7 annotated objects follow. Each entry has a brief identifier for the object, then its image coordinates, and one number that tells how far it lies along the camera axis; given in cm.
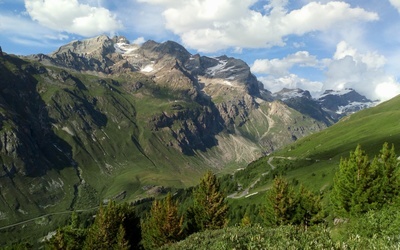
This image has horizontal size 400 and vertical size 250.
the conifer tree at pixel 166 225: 6581
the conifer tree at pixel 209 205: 6919
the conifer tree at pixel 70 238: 8040
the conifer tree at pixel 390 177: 5809
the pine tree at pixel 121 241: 6975
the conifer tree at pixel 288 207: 6931
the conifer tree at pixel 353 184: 5869
